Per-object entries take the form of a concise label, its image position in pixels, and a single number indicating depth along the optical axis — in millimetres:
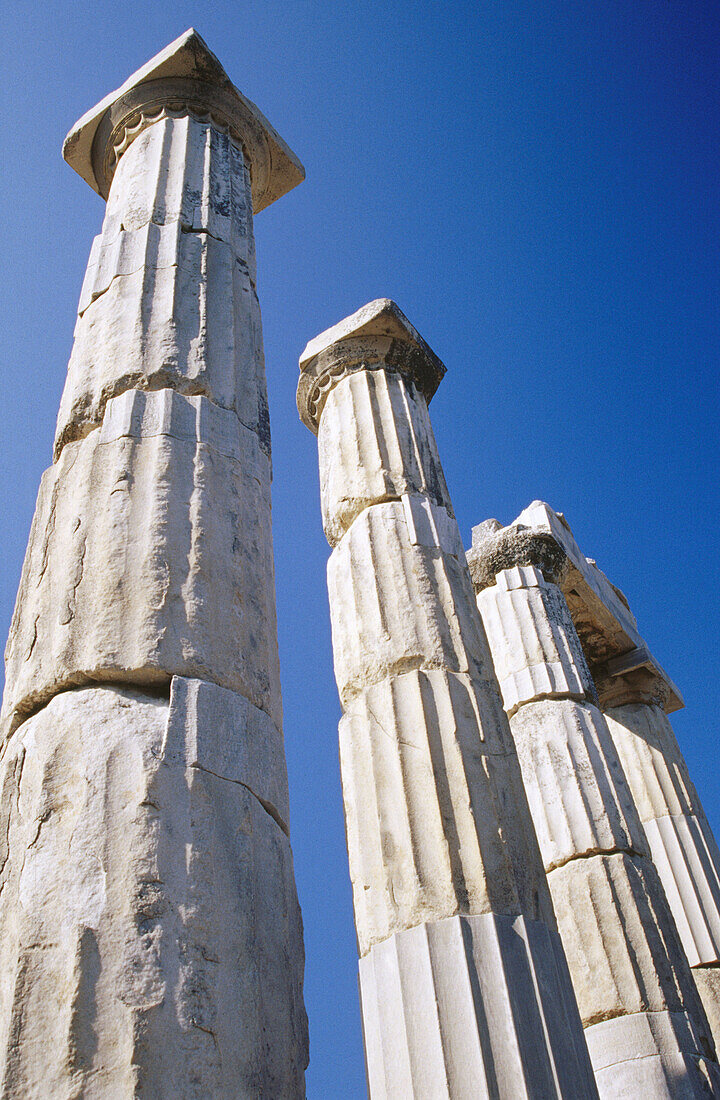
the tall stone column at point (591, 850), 7465
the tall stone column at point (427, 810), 4859
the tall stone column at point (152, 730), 2836
